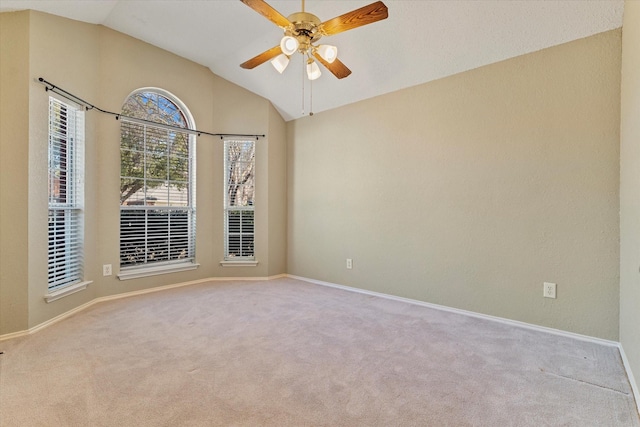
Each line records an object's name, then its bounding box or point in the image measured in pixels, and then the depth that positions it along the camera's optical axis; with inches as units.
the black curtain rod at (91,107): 114.3
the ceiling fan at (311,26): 78.6
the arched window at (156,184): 155.4
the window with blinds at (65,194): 120.8
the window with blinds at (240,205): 187.9
